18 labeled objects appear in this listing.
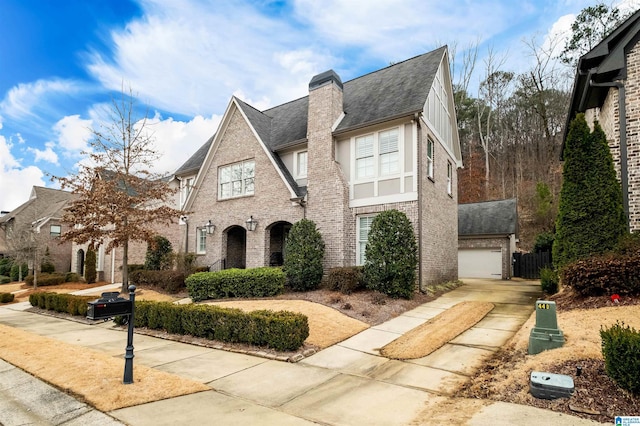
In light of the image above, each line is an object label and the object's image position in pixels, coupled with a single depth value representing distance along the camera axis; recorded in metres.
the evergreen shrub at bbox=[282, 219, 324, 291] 12.93
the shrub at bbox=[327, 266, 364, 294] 11.89
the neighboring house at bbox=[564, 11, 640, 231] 9.84
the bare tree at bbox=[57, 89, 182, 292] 15.28
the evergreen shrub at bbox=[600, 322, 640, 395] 4.04
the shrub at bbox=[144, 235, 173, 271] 18.75
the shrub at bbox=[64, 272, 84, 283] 23.88
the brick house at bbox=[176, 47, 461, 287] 13.38
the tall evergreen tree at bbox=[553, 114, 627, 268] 9.09
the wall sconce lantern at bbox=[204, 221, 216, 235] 17.70
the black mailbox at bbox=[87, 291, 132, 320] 5.09
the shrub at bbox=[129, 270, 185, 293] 15.73
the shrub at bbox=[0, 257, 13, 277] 30.45
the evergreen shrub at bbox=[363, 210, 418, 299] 11.36
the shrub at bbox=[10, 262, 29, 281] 28.83
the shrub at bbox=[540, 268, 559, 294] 11.28
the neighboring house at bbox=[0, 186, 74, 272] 24.34
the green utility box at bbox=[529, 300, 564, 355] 5.88
